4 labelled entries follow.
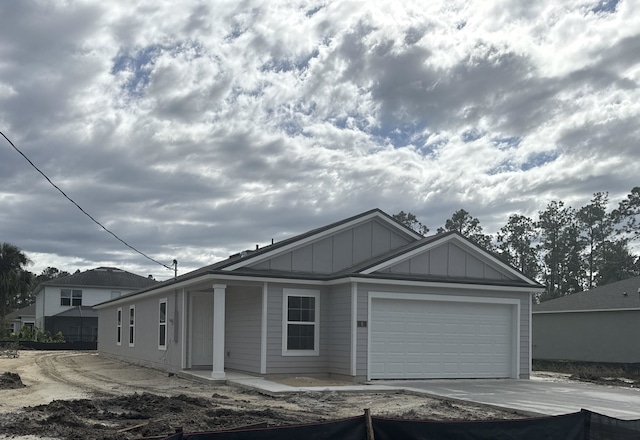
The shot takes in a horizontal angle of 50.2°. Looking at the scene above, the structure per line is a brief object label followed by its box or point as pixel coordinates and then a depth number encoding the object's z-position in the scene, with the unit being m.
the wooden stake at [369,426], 5.93
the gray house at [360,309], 18.72
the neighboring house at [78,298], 53.41
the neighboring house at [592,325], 28.08
